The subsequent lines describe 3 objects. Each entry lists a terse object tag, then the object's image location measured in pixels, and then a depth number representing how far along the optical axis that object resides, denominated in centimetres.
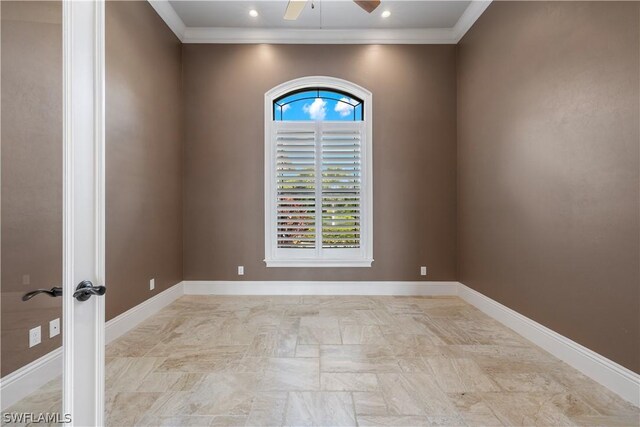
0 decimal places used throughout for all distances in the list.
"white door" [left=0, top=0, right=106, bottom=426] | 89
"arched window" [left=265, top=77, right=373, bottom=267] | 450
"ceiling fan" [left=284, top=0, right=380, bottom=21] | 271
